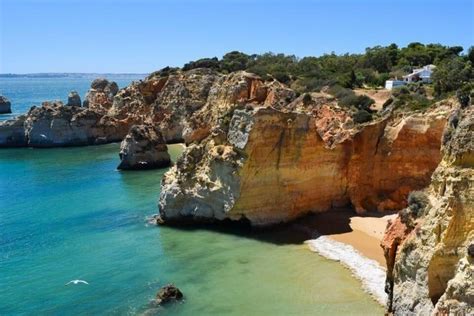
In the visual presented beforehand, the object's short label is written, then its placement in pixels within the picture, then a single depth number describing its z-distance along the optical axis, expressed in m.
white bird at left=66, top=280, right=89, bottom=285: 22.97
